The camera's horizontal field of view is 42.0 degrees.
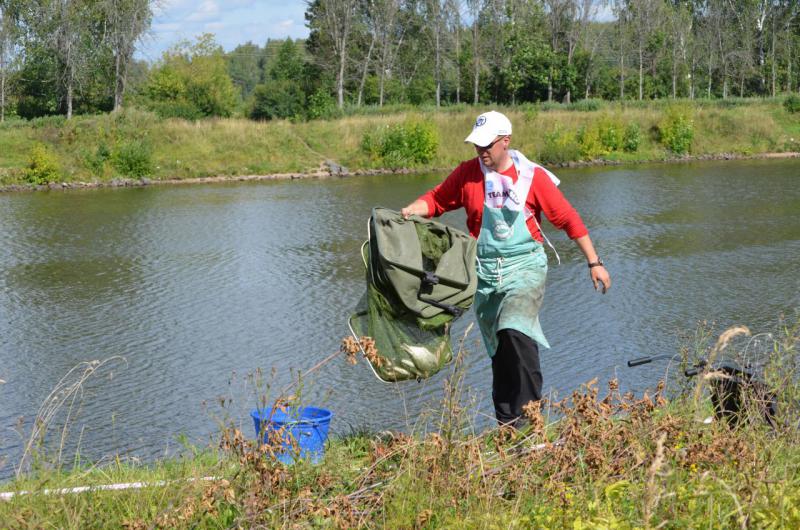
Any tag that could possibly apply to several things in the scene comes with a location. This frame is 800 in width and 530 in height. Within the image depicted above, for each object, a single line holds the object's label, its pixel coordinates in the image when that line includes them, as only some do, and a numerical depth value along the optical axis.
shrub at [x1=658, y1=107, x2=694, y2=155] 44.75
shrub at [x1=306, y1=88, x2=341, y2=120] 49.47
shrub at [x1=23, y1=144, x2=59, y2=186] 37.12
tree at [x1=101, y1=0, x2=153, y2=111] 50.83
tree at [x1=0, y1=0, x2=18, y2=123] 49.62
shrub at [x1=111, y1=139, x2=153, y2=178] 39.00
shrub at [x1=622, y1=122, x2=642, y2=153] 44.50
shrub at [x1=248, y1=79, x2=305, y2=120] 51.00
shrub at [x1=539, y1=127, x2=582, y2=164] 41.72
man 5.61
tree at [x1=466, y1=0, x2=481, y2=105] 61.45
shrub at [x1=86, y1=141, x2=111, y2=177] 39.03
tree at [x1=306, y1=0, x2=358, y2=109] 58.47
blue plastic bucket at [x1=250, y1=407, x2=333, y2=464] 4.65
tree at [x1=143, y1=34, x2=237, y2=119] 50.97
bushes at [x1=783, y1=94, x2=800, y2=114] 51.81
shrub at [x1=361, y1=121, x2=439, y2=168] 42.07
